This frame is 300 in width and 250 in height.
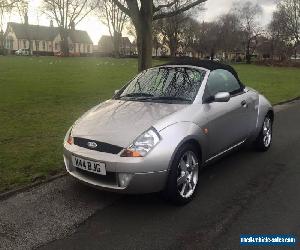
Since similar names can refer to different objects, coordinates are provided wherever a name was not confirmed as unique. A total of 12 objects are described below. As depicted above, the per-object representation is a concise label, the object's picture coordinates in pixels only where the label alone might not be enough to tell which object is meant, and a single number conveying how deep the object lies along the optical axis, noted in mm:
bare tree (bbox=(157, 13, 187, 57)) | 48430
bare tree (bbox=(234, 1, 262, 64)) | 53526
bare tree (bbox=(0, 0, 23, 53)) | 20692
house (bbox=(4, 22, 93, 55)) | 73993
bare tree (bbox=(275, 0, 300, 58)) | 47015
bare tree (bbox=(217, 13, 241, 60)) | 54115
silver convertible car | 3040
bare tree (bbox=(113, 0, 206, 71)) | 8075
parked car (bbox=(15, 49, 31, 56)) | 59737
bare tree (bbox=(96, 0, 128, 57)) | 52266
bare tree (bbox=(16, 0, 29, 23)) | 61611
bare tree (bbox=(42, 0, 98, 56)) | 49188
